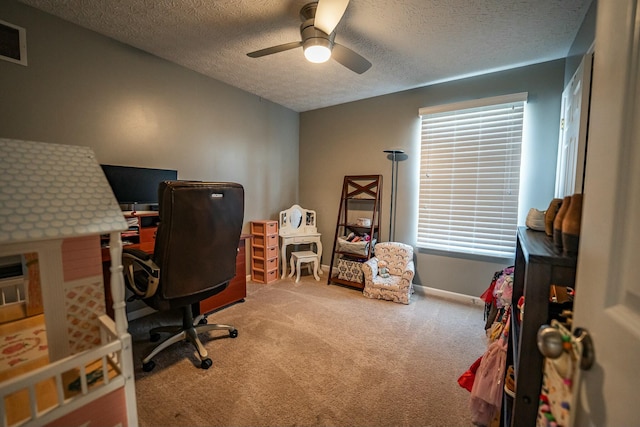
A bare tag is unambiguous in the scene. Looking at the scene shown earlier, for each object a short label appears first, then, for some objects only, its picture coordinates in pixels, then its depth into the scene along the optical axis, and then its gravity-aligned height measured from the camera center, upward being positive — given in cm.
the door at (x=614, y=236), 40 -6
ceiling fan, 148 +104
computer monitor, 212 +10
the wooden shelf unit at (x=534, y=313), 78 -35
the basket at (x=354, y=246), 321 -62
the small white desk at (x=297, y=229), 354 -49
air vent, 169 +98
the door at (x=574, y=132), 141 +44
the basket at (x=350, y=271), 321 -93
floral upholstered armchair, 284 -88
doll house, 81 -34
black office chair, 153 -37
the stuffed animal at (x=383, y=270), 310 -88
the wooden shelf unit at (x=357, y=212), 329 -22
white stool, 344 -85
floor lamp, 329 +9
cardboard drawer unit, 334 -73
